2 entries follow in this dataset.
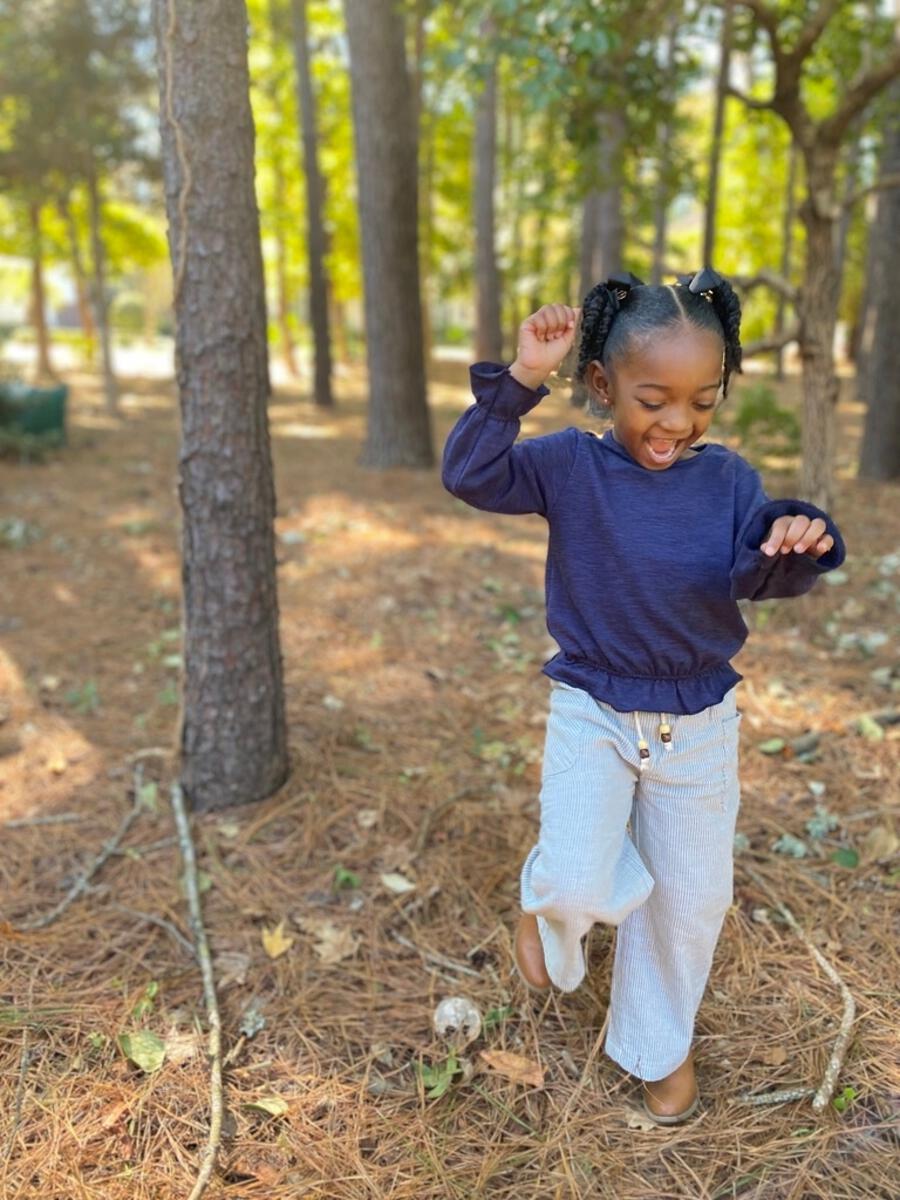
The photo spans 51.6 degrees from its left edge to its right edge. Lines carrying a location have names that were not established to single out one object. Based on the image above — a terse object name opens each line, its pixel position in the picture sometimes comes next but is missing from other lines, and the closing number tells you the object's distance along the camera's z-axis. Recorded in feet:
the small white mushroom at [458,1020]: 7.47
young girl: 5.85
